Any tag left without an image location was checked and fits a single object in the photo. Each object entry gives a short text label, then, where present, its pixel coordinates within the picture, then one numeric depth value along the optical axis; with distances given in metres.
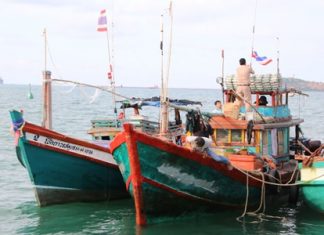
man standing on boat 16.84
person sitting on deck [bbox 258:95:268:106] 17.64
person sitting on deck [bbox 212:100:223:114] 17.56
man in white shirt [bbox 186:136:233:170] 13.89
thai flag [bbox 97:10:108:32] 22.03
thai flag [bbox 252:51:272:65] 19.06
